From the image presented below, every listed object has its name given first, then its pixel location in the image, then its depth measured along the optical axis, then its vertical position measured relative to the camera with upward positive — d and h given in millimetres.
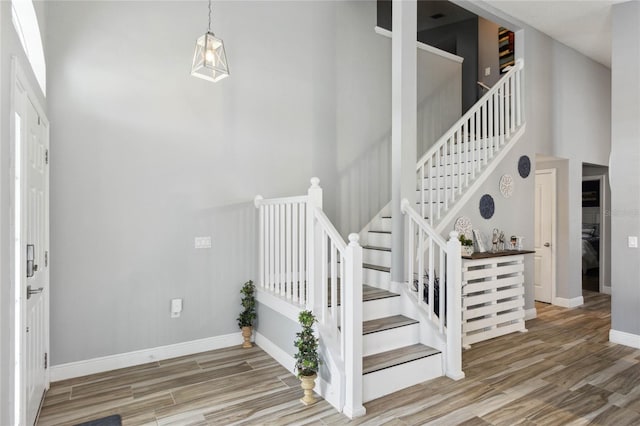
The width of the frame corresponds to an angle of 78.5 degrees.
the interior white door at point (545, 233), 5926 -312
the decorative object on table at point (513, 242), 4832 -358
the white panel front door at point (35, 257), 2268 -293
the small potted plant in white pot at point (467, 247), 4208 -366
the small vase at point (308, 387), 2832 -1260
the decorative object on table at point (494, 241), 4711 -337
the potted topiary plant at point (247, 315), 3963 -1040
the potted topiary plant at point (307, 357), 2842 -1062
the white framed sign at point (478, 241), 4520 -330
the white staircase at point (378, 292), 2752 -701
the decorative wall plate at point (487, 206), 4665 +84
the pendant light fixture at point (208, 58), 2857 +1151
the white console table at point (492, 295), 4125 -904
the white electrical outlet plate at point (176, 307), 3703 -890
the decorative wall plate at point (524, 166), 5078 +617
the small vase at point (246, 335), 3959 -1235
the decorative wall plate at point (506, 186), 4871 +342
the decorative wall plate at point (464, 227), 4418 -157
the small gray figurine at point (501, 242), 4746 -353
